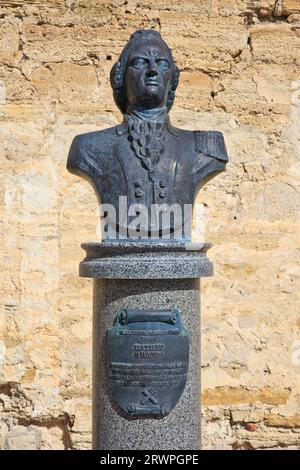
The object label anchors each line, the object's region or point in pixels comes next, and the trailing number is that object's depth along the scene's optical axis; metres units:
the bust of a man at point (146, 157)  3.24
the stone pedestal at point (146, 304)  3.13
